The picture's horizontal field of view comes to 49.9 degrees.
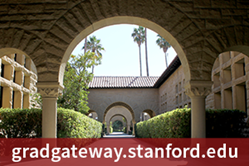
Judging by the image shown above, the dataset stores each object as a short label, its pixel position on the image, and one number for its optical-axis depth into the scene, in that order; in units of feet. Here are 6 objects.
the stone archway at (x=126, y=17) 26.71
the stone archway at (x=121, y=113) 160.76
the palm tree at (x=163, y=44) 158.85
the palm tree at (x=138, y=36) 174.26
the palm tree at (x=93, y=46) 140.87
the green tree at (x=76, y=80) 64.75
